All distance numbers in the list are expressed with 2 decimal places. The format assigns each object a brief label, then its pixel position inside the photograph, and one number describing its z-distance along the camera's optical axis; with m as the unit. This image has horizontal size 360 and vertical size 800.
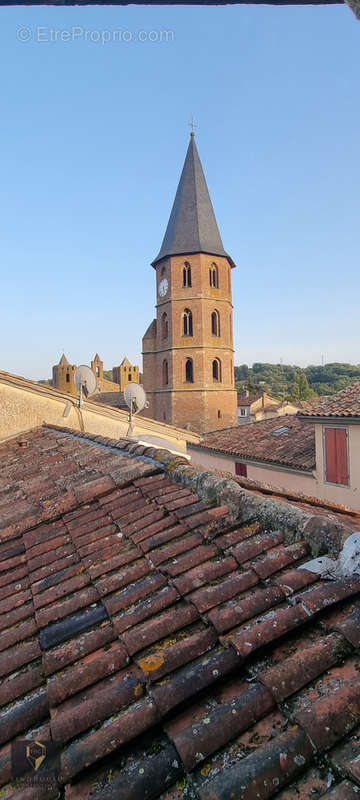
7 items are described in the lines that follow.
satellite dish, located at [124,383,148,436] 9.95
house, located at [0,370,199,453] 8.84
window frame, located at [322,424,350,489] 11.47
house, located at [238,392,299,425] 44.84
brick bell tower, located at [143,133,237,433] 33.38
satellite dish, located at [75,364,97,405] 9.58
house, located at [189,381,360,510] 11.43
